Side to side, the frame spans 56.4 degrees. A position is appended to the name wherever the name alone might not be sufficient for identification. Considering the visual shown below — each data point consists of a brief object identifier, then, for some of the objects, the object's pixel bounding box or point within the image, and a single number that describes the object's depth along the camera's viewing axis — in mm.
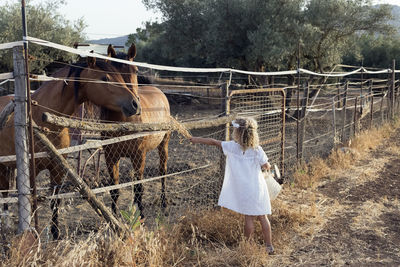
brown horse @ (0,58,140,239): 4012
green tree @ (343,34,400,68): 30016
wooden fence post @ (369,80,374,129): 12059
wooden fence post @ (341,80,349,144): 9572
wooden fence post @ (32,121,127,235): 2967
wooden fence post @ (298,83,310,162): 7712
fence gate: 6137
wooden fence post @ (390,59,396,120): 13172
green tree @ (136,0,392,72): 14461
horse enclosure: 2990
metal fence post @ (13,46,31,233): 2795
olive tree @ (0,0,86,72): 15384
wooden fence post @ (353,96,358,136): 10234
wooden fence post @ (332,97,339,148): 9281
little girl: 3816
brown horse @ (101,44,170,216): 4418
